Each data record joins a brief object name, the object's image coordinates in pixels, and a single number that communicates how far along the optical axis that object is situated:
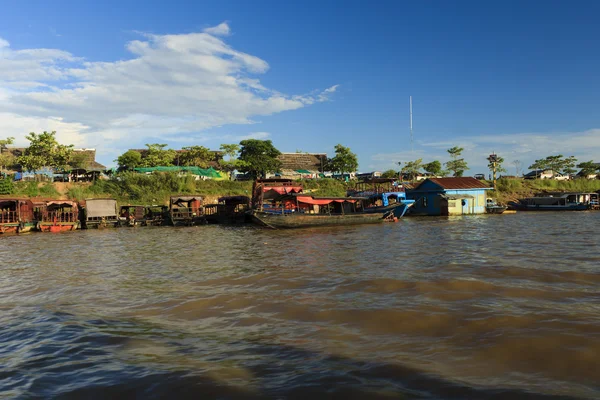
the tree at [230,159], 48.03
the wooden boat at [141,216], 29.11
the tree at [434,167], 58.44
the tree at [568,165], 61.94
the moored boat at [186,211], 28.55
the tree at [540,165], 62.47
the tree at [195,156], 48.06
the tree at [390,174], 55.51
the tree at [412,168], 57.08
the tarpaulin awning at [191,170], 40.34
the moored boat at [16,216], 24.86
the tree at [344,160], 53.72
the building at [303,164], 54.53
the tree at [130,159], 44.41
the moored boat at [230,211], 30.36
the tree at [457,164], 57.75
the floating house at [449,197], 32.72
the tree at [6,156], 39.36
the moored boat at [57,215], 25.83
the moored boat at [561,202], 37.19
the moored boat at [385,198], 28.75
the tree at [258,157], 47.12
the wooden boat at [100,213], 27.45
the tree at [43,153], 36.69
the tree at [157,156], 44.94
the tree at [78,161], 41.03
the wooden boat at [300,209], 23.23
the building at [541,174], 60.13
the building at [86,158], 41.25
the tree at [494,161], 47.77
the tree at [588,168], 62.22
